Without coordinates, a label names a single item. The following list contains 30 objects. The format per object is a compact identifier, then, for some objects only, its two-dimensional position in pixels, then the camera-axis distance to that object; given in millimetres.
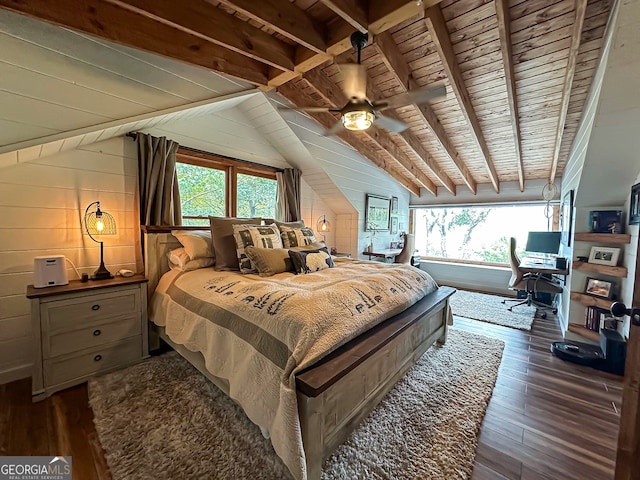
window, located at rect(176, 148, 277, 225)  3188
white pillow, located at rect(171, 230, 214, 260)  2619
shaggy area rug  1381
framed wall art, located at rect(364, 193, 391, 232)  5062
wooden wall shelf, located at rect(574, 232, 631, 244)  2484
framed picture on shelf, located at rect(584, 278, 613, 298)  2693
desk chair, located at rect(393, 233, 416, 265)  4820
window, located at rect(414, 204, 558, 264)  5199
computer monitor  3998
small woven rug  3510
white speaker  1971
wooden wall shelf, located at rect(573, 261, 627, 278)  2523
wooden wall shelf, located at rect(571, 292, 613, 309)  2652
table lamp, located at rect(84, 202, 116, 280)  2293
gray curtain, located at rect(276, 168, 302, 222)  4102
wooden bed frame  1252
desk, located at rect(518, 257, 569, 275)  3447
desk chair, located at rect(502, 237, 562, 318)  3646
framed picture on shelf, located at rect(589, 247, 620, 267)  2645
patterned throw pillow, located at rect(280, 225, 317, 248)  2926
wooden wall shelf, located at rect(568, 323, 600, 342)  2746
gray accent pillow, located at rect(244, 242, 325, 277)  2322
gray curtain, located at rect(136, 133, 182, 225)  2643
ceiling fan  1779
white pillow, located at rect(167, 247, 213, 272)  2551
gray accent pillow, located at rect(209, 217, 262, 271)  2557
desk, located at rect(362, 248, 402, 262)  5011
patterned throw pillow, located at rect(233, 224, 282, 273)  2477
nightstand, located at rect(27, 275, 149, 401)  1883
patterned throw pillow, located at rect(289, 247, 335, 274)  2422
